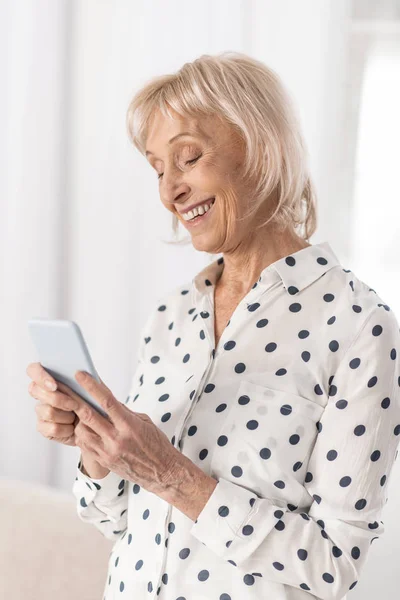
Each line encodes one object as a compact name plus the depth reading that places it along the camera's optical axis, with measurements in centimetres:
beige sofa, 178
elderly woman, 137
